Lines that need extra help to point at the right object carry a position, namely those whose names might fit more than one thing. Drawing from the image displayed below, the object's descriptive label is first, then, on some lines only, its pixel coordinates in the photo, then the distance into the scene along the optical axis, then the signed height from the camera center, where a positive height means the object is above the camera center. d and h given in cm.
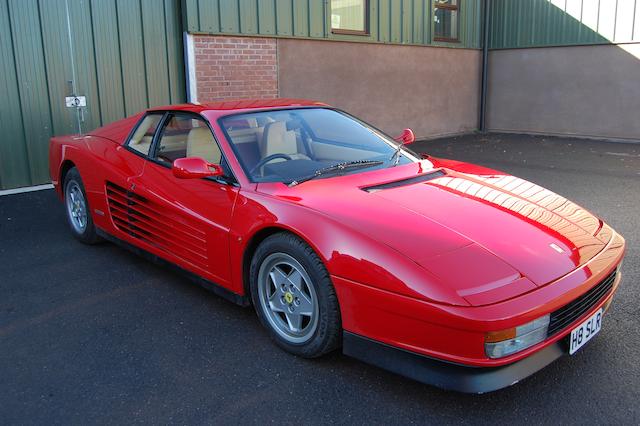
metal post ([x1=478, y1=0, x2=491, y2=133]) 1367 +6
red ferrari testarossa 245 -85
